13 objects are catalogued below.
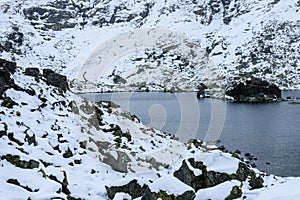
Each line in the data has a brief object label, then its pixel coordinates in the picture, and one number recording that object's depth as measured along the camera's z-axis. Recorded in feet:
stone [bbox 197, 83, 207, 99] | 503.40
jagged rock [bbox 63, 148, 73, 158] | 76.99
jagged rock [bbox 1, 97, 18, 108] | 90.09
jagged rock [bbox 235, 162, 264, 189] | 80.94
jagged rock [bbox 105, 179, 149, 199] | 62.64
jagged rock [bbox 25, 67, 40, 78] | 124.96
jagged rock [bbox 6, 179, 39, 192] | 55.93
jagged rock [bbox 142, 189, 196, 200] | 61.53
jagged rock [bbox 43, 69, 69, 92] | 135.13
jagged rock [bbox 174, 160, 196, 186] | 77.60
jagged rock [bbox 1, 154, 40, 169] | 63.21
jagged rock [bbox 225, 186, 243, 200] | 68.18
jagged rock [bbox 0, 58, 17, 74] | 108.27
